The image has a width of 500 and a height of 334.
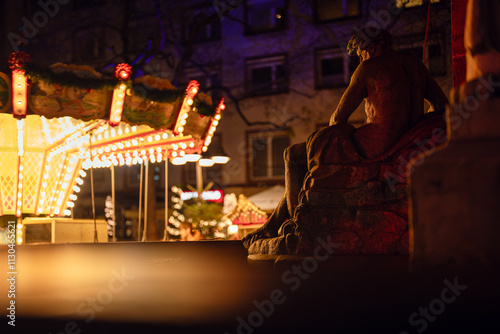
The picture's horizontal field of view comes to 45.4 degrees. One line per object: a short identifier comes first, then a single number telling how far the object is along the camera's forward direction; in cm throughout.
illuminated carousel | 1059
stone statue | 524
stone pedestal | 303
